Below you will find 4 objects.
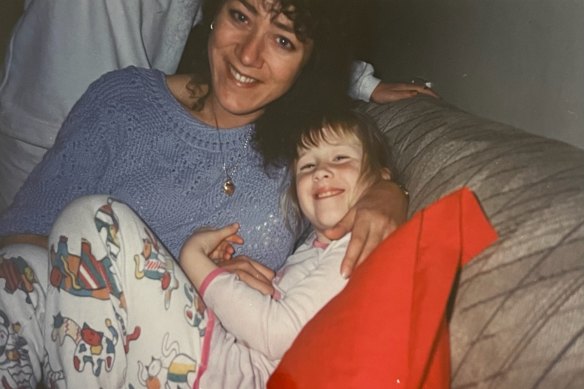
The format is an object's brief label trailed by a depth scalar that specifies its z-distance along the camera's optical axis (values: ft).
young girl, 2.84
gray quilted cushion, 1.99
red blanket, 2.19
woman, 3.41
